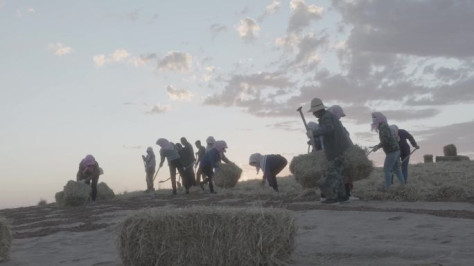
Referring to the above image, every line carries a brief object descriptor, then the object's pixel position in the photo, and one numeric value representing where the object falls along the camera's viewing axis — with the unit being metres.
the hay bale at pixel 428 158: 36.22
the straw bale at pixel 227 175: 20.75
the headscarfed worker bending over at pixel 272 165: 15.96
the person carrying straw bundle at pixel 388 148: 13.03
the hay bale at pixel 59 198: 19.25
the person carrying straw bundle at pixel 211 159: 18.78
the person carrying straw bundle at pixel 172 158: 19.03
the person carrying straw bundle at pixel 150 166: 24.70
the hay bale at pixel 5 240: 7.14
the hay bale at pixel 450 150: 37.34
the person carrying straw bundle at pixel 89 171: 19.42
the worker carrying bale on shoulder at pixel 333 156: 11.75
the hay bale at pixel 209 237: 5.56
